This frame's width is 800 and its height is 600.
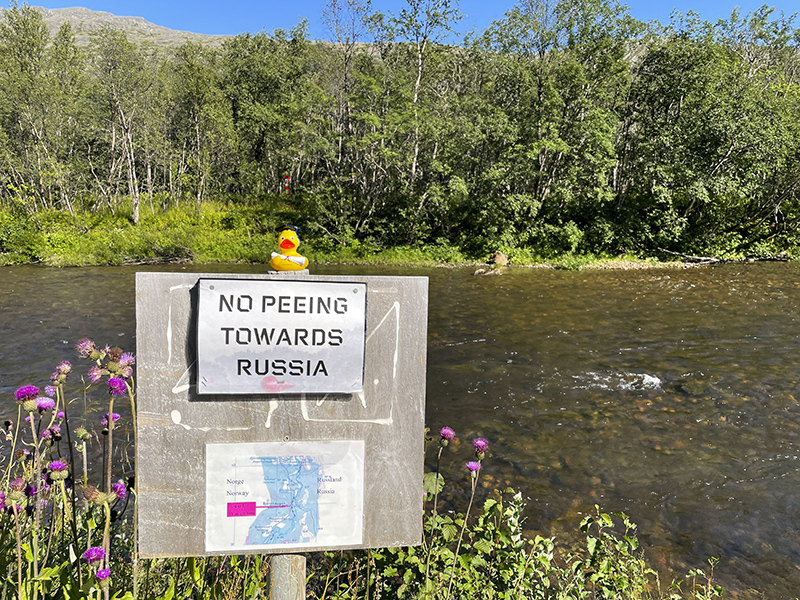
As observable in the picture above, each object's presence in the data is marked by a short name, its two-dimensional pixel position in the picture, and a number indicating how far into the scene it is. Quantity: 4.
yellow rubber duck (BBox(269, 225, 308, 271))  1.82
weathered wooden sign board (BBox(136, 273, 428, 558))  1.59
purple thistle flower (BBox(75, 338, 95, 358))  2.17
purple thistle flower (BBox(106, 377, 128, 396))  1.86
